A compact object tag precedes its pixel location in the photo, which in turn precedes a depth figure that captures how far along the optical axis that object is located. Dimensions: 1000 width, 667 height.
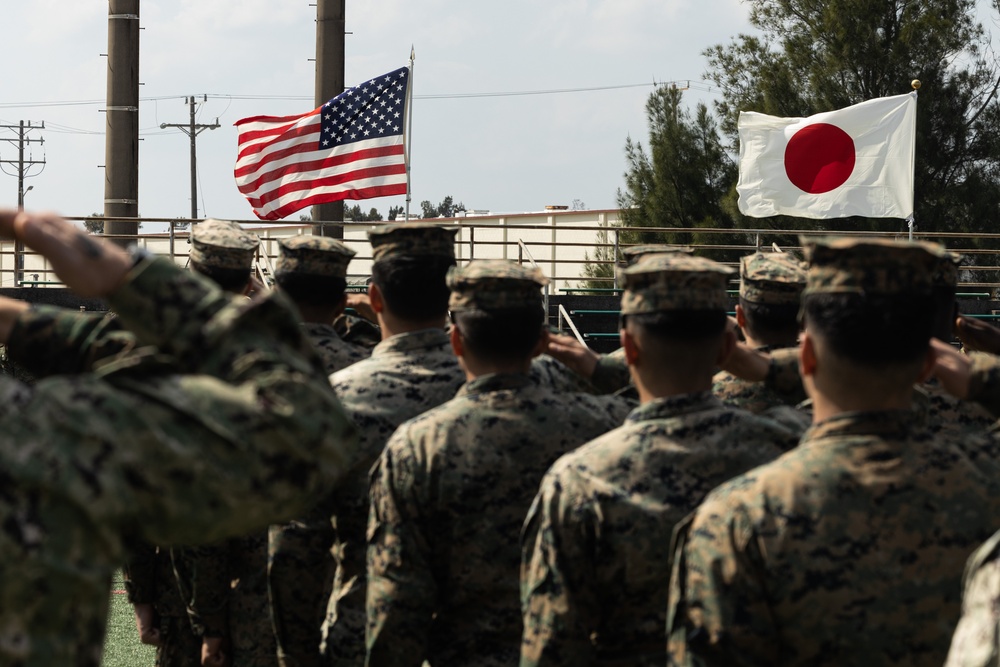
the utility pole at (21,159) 61.69
